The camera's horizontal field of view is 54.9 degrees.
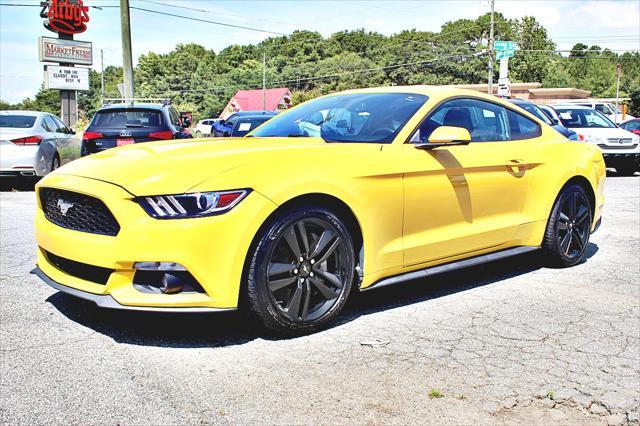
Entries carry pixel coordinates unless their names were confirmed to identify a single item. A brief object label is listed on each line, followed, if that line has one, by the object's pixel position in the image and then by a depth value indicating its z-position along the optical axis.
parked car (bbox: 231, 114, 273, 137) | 16.12
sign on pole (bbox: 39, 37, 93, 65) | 23.78
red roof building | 81.25
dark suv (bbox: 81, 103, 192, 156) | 10.52
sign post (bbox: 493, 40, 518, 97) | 31.98
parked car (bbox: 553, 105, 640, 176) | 14.75
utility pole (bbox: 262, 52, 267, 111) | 80.75
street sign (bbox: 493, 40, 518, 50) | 32.06
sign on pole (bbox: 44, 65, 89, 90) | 24.14
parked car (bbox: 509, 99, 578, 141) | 12.10
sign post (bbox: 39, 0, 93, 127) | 23.97
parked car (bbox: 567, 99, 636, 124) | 32.66
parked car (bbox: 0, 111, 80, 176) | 11.15
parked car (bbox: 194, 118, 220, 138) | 45.99
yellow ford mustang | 3.27
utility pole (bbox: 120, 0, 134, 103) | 20.11
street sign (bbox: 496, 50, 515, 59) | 32.12
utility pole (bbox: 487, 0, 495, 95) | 44.52
